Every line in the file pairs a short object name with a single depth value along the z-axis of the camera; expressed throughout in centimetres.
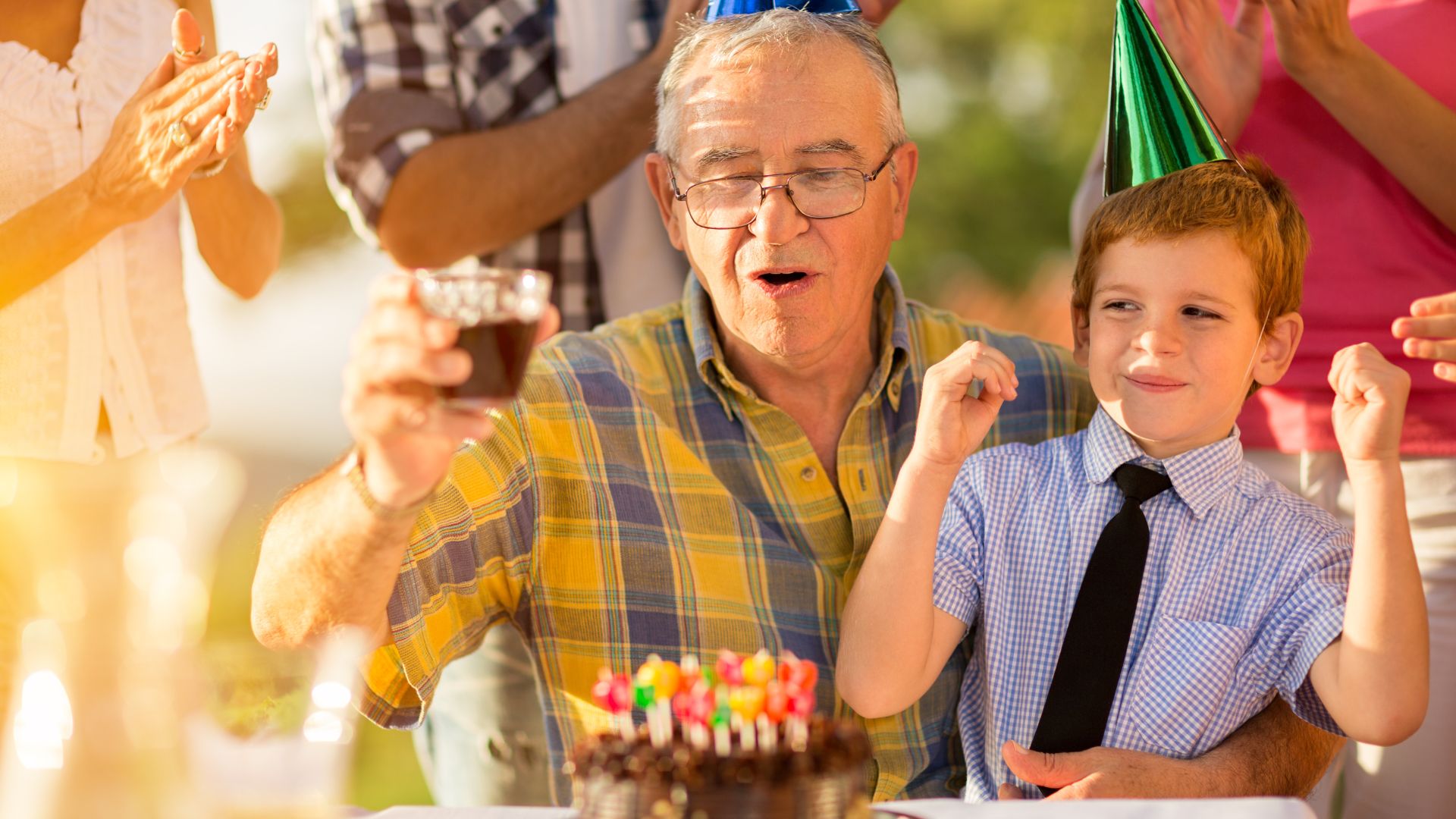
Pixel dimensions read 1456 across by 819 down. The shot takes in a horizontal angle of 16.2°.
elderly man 324
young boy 319
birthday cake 289
